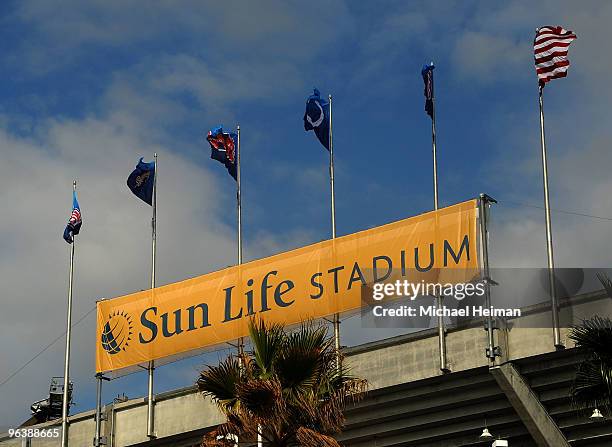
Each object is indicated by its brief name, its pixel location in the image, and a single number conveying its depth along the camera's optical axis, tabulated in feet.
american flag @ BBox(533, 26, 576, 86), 116.26
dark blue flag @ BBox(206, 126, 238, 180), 142.82
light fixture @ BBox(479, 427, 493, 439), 108.68
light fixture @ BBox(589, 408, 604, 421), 99.86
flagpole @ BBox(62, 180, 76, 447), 138.10
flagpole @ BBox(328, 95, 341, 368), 119.65
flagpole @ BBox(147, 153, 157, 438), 130.52
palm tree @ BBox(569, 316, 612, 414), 76.89
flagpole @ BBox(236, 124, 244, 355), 134.62
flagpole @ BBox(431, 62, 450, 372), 110.32
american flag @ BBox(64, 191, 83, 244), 149.38
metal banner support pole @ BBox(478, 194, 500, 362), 106.63
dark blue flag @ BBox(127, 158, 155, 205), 148.15
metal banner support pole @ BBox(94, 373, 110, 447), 135.23
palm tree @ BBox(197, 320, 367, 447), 75.77
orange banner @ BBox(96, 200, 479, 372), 114.01
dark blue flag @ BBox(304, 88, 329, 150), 134.51
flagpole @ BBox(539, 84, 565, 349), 103.91
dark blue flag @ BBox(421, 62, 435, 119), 127.75
